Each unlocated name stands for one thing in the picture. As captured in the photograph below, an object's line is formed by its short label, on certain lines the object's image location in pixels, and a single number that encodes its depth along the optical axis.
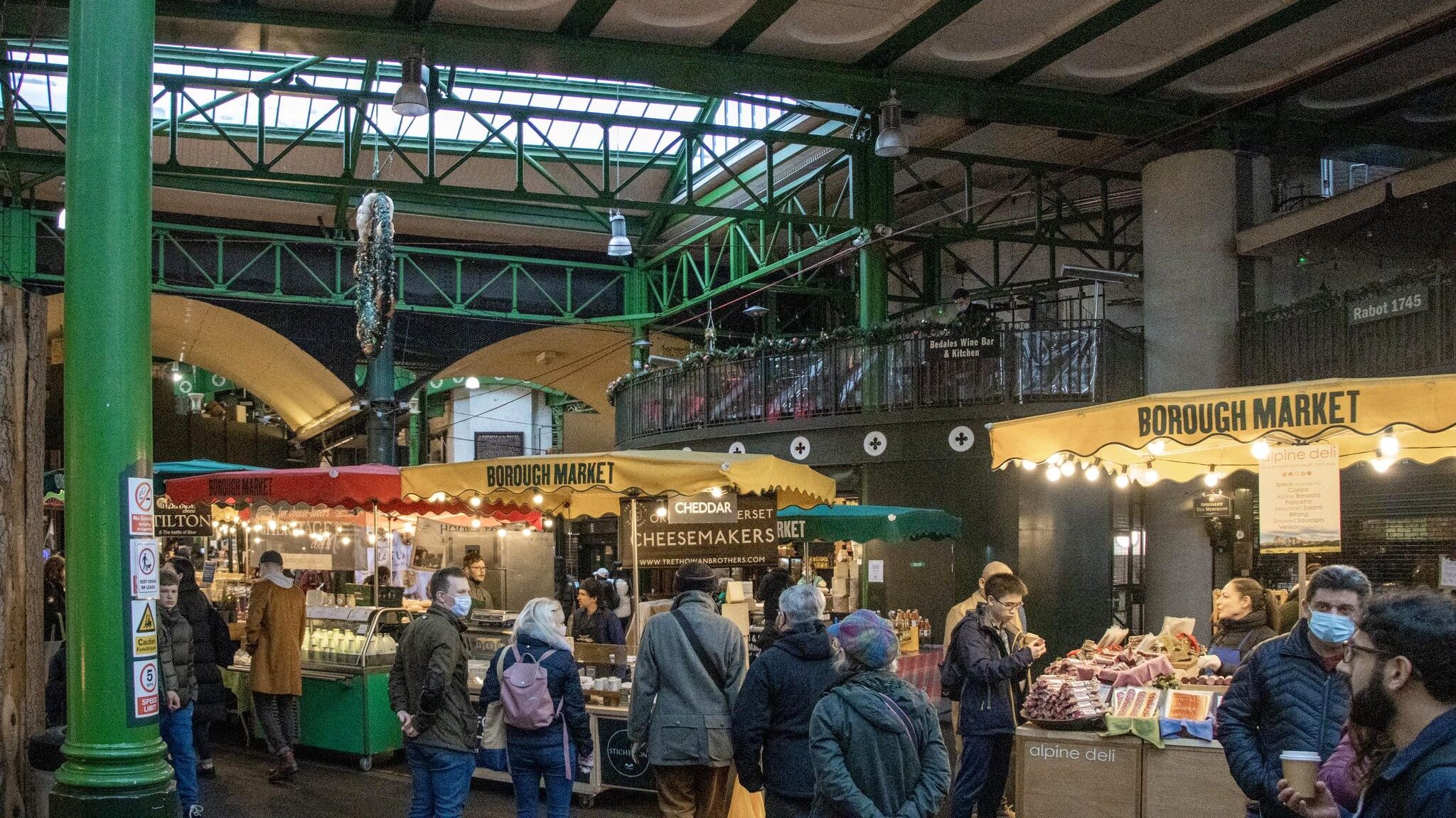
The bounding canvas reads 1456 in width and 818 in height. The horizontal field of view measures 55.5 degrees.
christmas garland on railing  18.41
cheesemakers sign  10.51
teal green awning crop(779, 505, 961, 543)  15.22
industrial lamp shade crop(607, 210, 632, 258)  20.39
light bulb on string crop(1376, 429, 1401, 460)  7.79
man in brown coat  11.45
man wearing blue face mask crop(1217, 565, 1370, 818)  5.27
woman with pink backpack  7.20
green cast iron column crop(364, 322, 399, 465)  26.89
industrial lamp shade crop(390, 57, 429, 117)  13.73
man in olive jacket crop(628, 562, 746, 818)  6.95
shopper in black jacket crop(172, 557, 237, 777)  10.32
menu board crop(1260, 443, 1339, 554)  7.48
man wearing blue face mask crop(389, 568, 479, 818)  7.54
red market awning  12.76
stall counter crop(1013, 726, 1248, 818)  7.90
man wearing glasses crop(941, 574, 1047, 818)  8.32
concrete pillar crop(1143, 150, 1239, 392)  16.86
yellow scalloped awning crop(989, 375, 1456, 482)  6.97
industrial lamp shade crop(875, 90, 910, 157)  14.91
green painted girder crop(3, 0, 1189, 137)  14.20
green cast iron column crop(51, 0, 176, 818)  6.48
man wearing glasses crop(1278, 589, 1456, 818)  2.87
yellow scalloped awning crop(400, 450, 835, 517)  10.23
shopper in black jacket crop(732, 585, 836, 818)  6.11
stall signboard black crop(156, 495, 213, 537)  15.31
